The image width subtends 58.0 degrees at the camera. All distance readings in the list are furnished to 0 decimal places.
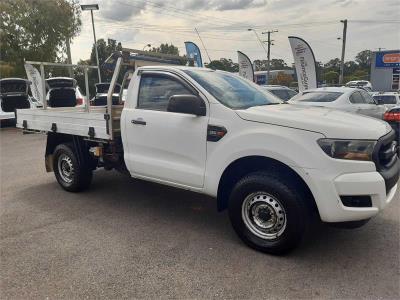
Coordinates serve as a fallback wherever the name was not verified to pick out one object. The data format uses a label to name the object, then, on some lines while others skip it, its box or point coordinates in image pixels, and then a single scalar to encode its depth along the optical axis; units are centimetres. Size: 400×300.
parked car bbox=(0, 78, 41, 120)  1265
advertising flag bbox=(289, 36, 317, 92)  1738
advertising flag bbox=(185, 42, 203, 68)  1405
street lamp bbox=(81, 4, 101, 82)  2434
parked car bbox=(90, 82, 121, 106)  556
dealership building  3759
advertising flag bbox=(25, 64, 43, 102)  1266
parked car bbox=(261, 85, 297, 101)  1370
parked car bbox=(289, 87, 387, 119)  990
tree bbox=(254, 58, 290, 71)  9381
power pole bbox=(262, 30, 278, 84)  5013
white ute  317
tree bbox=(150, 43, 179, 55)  5991
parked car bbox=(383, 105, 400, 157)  873
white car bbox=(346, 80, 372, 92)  3560
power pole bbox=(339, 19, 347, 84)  3325
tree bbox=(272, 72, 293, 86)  5778
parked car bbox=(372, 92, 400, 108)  1351
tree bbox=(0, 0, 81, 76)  2489
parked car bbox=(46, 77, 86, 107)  696
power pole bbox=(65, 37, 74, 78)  2488
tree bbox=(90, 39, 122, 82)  4284
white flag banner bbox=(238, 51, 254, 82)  2377
